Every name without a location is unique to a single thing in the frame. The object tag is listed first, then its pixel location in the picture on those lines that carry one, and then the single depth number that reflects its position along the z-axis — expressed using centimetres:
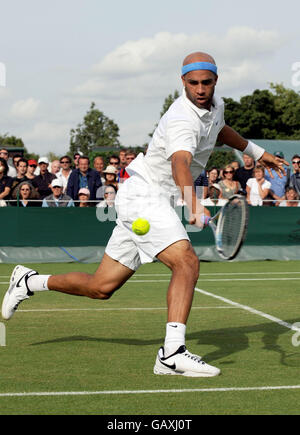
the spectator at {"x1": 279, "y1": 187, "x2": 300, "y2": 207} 1684
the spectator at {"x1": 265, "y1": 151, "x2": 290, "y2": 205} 1683
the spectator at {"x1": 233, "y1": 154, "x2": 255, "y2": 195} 1655
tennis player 583
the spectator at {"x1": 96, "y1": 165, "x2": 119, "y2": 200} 1581
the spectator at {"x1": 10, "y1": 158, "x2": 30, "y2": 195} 1575
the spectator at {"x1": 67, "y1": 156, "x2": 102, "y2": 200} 1548
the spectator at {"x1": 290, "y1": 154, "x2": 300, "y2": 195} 1691
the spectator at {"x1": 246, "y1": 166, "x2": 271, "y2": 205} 1648
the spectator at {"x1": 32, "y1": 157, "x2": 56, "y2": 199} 1598
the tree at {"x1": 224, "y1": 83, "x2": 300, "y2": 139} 8088
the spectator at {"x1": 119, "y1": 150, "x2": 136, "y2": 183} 1506
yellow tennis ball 604
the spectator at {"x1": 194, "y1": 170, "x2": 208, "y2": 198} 1445
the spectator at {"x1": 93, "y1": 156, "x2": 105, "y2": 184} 1678
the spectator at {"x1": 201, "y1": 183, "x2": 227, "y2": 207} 1567
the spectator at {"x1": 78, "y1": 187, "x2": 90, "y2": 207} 1573
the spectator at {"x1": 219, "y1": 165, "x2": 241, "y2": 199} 1630
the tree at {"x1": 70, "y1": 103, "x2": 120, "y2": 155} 11112
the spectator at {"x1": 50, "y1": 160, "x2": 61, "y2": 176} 1806
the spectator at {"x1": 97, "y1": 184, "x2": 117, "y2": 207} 1554
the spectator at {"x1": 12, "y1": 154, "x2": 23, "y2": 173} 1635
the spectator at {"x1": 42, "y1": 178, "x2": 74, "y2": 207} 1567
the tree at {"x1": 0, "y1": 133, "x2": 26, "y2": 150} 11426
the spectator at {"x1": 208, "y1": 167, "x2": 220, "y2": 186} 1731
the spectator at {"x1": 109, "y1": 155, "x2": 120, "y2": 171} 1678
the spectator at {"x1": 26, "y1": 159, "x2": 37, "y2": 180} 1635
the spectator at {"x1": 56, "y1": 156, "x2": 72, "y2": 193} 1627
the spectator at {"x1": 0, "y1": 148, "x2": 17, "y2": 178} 1678
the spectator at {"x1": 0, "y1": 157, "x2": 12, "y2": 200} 1579
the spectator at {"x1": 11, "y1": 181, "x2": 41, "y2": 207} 1549
